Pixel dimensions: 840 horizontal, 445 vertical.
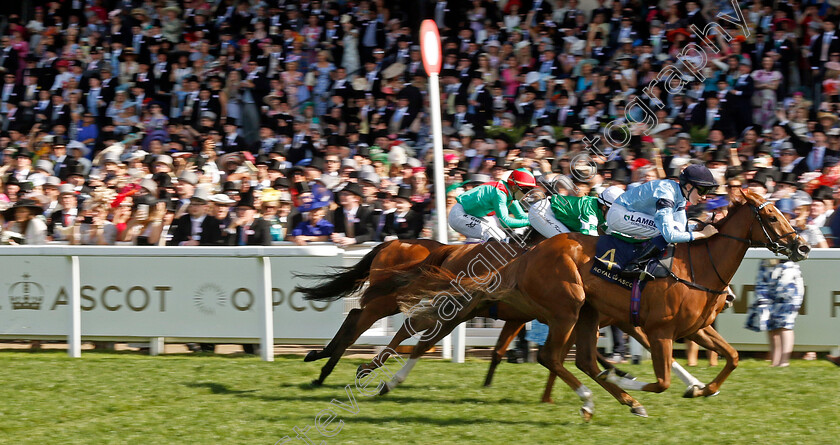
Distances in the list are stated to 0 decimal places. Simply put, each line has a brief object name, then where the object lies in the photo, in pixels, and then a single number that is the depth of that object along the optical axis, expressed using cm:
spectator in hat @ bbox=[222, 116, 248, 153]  2480
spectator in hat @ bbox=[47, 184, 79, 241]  2014
